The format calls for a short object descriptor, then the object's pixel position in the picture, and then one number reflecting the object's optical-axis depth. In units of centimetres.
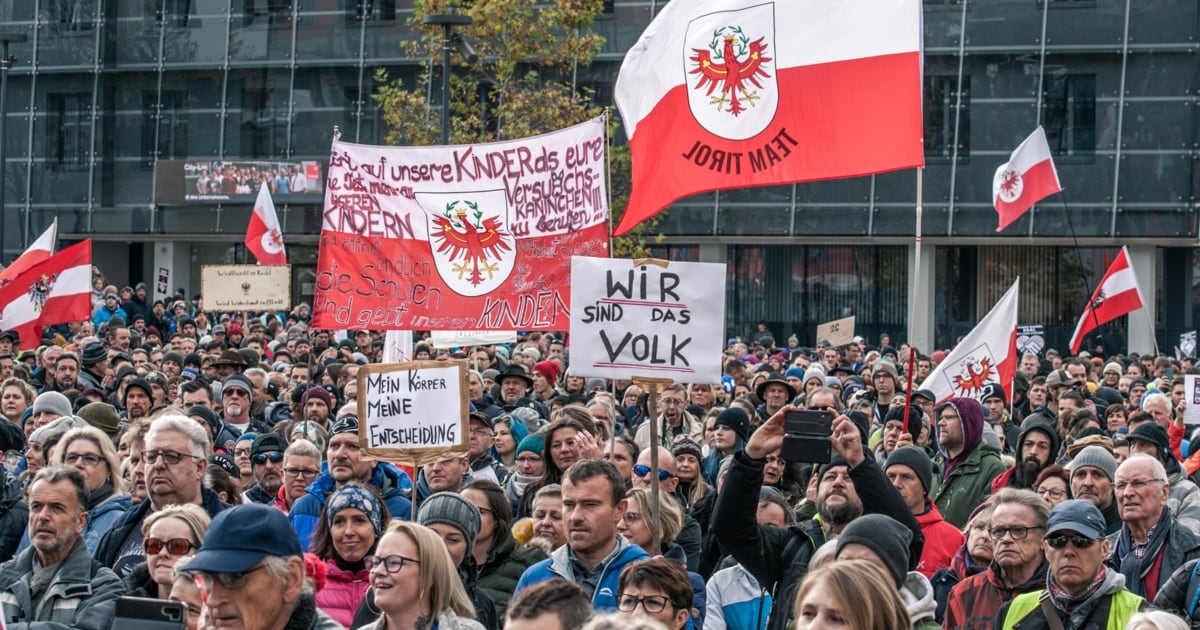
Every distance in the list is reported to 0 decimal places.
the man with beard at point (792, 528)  723
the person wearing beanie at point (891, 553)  592
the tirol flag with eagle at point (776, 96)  1038
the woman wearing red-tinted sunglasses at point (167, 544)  654
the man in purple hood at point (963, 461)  1091
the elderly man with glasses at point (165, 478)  782
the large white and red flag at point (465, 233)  1182
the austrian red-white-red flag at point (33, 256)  2006
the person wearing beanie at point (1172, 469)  973
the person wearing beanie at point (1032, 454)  1057
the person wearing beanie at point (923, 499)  841
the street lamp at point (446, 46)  2247
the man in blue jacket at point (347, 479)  896
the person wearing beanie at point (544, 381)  1816
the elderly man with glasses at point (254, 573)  488
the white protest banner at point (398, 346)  1263
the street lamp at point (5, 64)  3019
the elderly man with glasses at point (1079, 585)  673
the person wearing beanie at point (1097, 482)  916
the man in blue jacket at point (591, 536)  708
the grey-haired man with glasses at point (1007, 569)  731
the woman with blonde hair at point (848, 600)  493
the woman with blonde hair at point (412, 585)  600
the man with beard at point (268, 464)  1060
